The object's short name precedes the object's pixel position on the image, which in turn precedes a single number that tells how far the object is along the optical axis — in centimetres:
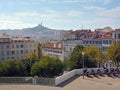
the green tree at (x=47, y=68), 1821
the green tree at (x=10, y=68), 1835
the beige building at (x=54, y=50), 4147
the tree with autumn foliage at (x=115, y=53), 2426
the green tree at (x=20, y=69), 1894
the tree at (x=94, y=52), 2749
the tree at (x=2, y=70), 1814
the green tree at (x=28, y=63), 2042
